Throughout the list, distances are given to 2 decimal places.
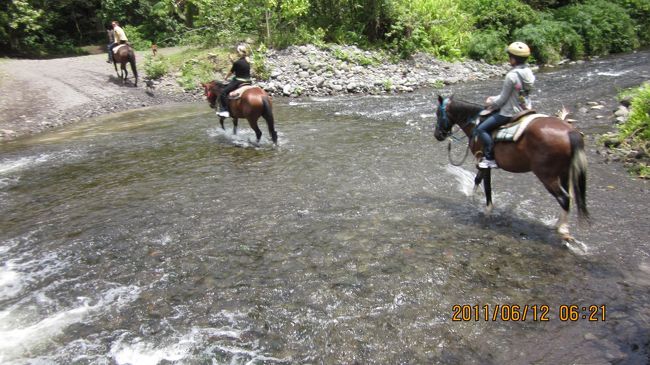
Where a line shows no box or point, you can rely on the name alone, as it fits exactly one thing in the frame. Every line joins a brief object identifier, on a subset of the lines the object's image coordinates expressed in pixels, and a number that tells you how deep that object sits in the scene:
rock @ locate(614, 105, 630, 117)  10.46
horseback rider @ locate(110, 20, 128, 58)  18.72
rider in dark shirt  10.49
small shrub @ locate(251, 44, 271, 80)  18.94
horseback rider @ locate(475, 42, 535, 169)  5.86
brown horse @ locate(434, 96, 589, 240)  5.45
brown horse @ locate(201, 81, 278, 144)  10.48
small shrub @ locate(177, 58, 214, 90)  19.12
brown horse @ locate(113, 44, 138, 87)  18.01
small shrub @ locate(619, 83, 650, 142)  8.61
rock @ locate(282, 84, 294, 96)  17.62
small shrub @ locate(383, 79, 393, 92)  17.69
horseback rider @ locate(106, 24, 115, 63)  19.08
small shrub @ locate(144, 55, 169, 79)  19.67
